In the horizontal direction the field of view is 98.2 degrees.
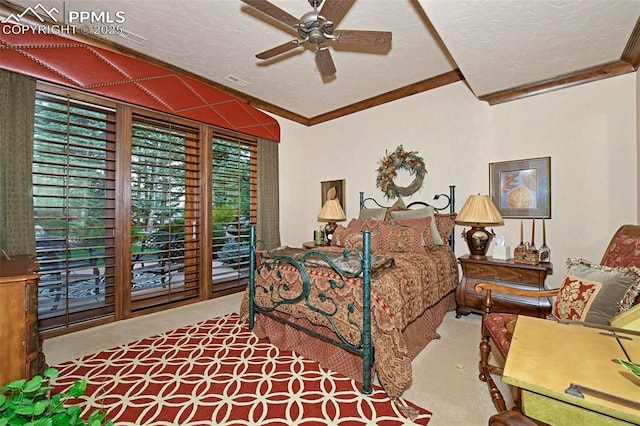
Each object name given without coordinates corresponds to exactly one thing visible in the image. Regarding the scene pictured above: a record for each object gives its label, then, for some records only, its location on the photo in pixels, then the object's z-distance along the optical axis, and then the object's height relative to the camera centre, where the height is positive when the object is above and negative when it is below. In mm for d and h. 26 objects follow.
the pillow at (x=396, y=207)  4026 +87
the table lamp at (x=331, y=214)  4452 -23
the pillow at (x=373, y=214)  4070 -19
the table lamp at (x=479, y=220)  3129 -78
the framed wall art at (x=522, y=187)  3178 +312
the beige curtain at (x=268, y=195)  4703 +296
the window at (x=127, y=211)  2760 +16
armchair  1697 -683
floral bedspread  1872 -716
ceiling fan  1962 +1456
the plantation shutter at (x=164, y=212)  3361 -1
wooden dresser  1513 -634
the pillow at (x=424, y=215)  3524 -30
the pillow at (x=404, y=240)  3201 -318
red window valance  2600 +1526
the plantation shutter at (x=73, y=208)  2703 +38
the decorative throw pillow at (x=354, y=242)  3395 -363
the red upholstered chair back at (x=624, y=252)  1862 -268
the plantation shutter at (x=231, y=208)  4160 +67
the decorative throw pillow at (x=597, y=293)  1593 -481
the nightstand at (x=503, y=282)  2746 -732
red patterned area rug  1689 -1243
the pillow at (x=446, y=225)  3627 -158
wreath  4098 +652
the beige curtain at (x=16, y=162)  2443 +442
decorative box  2893 -449
